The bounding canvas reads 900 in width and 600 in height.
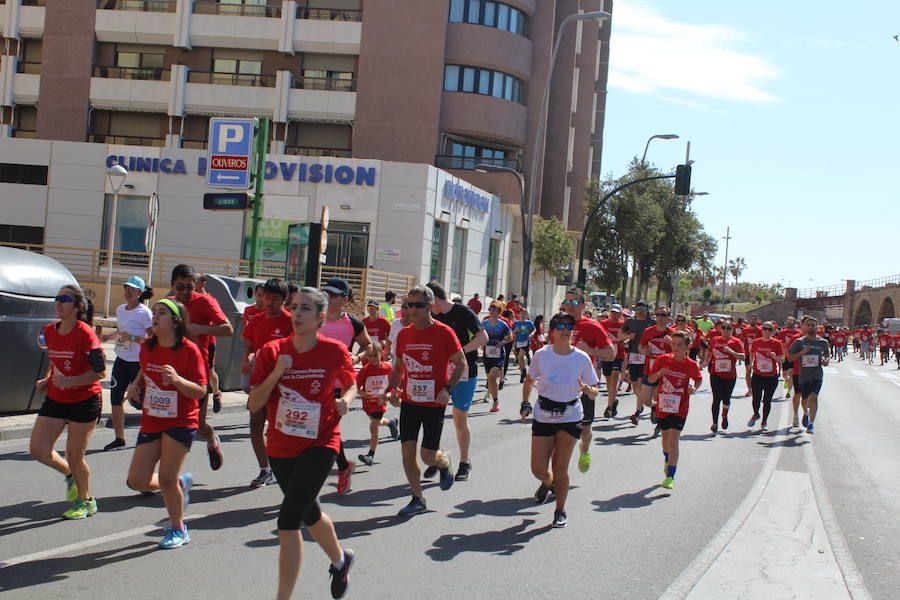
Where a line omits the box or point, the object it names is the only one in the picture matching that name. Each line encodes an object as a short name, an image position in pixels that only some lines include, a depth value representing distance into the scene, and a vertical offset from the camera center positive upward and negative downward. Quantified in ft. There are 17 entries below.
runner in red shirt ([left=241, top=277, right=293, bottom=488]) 26.40 -1.20
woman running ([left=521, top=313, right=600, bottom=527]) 22.68 -2.59
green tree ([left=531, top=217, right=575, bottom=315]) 134.62 +8.63
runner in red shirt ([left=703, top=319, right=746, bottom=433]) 45.62 -2.78
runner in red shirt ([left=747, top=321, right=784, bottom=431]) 47.73 -2.37
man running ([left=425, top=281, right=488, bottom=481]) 28.04 -1.41
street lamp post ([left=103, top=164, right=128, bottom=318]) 79.05 +8.34
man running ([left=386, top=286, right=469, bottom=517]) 23.09 -2.21
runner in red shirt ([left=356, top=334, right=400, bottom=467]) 30.09 -3.57
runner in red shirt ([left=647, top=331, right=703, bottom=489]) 29.30 -2.63
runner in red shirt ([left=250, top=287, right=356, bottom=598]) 14.92 -2.12
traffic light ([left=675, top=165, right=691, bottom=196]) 86.12 +13.29
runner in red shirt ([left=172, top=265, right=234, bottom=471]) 26.35 -1.05
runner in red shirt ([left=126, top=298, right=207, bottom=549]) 18.16 -2.92
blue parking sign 59.41 +8.47
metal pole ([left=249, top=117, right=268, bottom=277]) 55.47 +6.97
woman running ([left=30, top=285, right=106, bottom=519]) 20.34 -2.98
